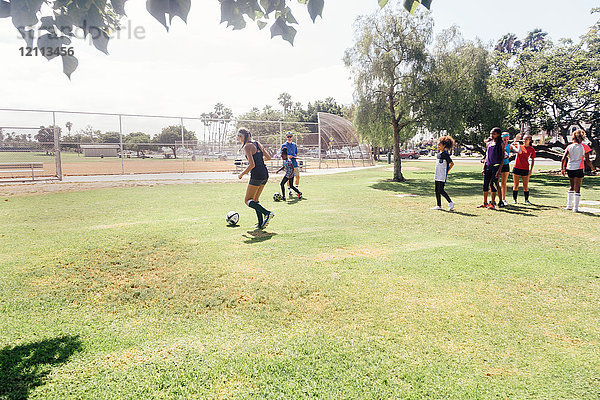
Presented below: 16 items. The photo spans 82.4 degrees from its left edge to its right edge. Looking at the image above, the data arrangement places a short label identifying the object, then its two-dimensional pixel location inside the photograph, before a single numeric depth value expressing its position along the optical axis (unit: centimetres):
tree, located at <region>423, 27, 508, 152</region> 1748
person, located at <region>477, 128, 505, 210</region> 934
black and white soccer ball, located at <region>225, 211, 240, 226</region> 759
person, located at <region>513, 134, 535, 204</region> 1020
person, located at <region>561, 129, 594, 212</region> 873
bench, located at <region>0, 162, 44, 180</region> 1673
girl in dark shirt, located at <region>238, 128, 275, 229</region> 722
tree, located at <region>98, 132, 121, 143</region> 2116
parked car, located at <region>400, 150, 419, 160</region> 5596
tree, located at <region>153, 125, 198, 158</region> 2334
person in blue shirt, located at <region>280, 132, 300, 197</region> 1144
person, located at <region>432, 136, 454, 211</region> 925
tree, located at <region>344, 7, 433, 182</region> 1798
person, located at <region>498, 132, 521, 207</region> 1006
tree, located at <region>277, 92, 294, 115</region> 9309
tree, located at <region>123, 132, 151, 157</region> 2168
